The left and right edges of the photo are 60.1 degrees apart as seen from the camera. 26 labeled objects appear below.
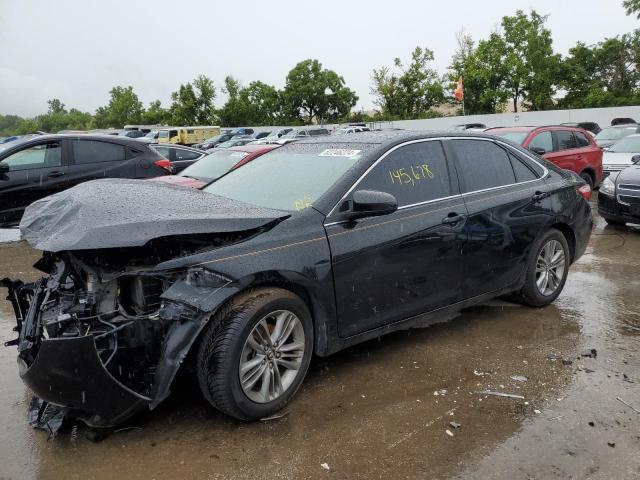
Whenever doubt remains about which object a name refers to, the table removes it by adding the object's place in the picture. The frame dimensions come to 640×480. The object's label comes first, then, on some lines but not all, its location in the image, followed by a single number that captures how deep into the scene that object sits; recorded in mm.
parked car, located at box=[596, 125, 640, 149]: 16703
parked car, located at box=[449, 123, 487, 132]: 18419
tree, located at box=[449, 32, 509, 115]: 47062
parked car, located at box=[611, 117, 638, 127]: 30712
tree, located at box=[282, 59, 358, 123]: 61375
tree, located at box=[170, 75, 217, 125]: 62094
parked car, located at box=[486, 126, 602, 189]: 10344
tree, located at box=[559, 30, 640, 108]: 43844
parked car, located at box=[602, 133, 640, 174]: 12602
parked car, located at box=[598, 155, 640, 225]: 8453
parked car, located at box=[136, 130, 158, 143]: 40625
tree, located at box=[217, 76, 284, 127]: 62344
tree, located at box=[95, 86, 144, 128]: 72562
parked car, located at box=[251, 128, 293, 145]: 38062
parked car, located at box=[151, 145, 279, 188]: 9055
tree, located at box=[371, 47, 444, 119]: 52312
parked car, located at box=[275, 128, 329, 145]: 33906
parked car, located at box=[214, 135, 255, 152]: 33375
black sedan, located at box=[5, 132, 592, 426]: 2914
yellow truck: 41531
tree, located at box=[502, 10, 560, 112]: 45375
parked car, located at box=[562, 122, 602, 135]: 29464
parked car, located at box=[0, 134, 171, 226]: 8133
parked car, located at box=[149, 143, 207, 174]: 12745
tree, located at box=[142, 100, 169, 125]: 67500
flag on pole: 42250
